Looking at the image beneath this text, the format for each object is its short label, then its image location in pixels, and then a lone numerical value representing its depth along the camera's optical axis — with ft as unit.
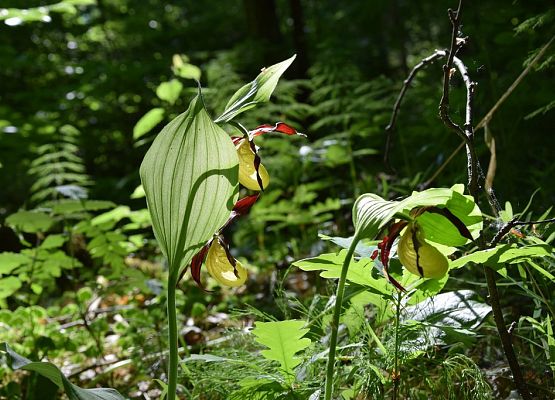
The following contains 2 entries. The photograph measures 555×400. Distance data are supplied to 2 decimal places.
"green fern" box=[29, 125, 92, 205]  5.86
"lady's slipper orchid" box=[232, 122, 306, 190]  2.88
